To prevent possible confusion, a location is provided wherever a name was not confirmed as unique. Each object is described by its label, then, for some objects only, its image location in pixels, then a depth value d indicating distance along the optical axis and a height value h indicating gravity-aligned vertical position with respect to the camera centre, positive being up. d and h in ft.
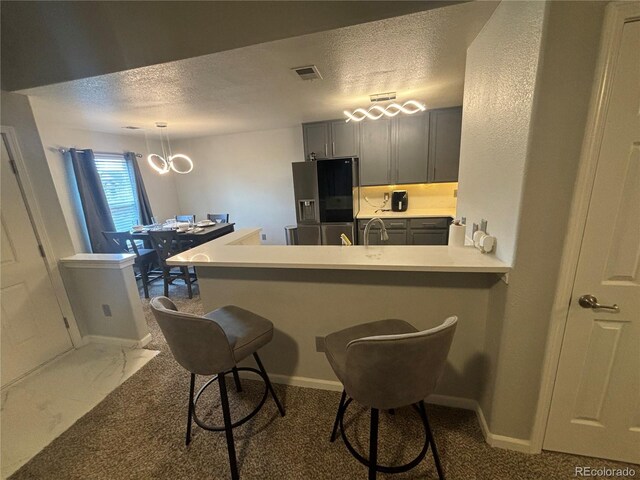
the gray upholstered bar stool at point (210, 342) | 3.97 -2.54
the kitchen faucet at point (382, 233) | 5.26 -1.07
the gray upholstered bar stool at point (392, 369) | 3.18 -2.36
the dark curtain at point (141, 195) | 15.67 -0.15
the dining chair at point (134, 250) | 12.42 -2.72
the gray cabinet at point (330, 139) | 13.71 +2.17
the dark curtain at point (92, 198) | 13.04 -0.17
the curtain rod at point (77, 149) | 12.56 +2.18
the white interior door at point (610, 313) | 3.39 -2.11
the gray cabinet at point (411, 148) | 12.82 +1.36
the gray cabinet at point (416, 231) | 12.63 -2.54
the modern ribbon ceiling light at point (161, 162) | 12.62 +1.39
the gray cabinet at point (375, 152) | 13.26 +1.33
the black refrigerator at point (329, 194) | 13.67 -0.64
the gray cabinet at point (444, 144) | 12.39 +1.43
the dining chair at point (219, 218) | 16.40 -1.78
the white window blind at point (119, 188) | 14.52 +0.29
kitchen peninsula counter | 4.99 -2.29
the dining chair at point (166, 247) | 11.86 -2.50
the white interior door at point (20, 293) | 6.91 -2.51
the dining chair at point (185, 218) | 15.42 -1.65
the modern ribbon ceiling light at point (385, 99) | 7.92 +2.97
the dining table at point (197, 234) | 12.56 -2.07
